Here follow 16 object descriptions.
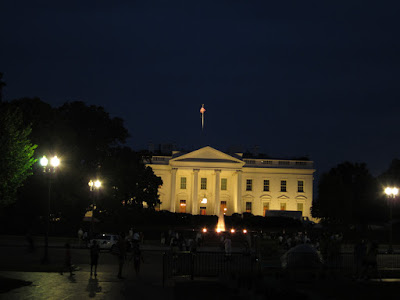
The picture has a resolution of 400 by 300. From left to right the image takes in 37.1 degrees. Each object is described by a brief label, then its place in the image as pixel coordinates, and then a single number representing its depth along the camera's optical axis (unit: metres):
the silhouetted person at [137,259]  27.06
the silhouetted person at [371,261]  24.66
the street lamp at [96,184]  50.03
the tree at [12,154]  44.44
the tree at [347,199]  86.00
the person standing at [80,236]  53.98
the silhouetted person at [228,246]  36.50
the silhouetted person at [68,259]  27.08
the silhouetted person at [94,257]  25.52
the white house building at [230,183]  99.00
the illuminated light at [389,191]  47.67
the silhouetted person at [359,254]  27.13
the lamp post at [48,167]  30.79
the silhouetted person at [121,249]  25.15
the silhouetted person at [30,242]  38.29
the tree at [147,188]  74.07
